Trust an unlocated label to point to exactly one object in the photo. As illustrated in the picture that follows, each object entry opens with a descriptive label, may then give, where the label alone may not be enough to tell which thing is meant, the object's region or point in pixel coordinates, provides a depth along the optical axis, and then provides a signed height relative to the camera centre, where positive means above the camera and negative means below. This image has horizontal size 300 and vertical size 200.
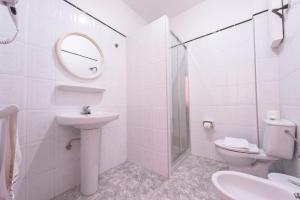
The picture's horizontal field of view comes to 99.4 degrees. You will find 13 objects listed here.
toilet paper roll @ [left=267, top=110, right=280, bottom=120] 1.37 -0.14
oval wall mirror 1.30 +0.53
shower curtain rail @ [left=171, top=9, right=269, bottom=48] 1.61 +1.08
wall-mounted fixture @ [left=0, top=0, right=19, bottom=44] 0.71 +0.56
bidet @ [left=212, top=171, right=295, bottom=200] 0.66 -0.49
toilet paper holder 1.89 -0.32
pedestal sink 1.20 -0.51
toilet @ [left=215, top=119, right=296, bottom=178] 1.11 -0.49
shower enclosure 1.76 +0.03
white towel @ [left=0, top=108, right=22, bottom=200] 0.54 -0.23
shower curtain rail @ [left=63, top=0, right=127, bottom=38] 1.37 +1.06
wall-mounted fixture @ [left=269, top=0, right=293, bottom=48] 1.26 +0.82
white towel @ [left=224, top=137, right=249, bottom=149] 1.31 -0.45
